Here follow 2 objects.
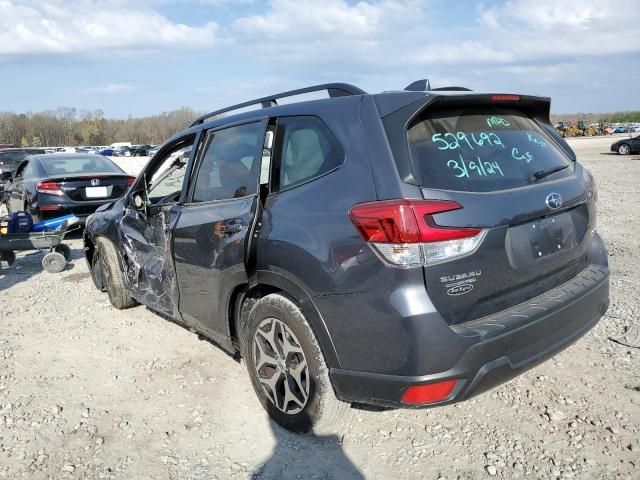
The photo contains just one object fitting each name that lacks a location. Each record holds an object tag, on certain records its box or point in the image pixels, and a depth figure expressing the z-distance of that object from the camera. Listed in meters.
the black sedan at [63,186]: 8.89
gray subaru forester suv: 2.41
